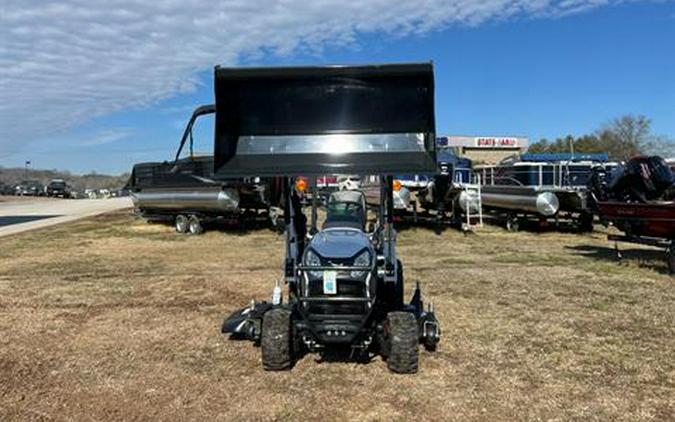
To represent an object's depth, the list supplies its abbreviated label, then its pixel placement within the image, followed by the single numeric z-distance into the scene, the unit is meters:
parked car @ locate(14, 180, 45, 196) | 62.90
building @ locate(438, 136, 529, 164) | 88.88
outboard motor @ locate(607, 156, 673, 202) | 11.27
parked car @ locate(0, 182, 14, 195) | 65.31
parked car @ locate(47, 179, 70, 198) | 59.50
